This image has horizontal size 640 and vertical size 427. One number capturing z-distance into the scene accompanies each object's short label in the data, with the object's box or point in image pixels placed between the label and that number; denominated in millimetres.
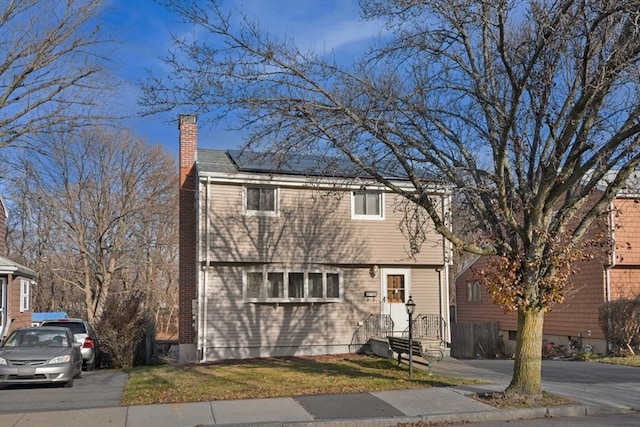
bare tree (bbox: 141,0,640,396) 9891
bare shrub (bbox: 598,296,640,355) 18906
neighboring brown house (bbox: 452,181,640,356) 20469
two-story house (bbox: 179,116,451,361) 18938
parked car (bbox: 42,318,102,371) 18219
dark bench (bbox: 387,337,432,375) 13977
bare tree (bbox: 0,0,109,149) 14055
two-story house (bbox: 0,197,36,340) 20531
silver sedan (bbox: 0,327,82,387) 12688
